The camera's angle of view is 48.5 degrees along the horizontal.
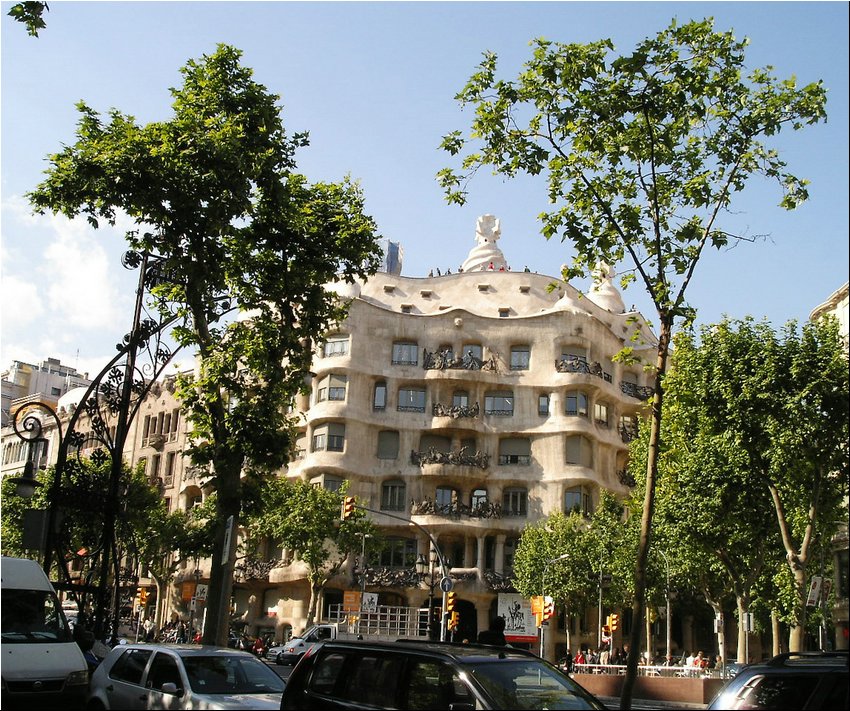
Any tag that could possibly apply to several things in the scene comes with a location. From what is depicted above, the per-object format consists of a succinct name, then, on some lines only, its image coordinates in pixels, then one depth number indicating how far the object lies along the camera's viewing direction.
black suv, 8.19
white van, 13.09
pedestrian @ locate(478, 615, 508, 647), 14.19
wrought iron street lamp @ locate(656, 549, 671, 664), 42.97
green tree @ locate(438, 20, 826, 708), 12.91
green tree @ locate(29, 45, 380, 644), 18.41
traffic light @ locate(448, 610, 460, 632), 34.66
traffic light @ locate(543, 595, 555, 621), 34.28
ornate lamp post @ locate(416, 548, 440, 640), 49.94
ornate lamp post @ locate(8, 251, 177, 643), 19.16
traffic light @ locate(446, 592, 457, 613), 34.67
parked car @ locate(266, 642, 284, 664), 37.74
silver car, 10.44
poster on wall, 48.03
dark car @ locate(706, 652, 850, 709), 8.55
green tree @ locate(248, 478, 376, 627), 45.19
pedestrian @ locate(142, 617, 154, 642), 43.73
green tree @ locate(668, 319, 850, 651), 22.95
